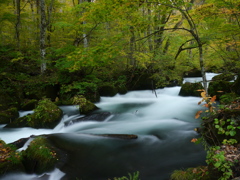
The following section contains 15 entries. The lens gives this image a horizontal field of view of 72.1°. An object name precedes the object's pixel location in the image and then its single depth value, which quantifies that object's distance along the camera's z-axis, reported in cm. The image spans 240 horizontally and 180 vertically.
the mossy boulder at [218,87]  888
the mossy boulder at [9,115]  730
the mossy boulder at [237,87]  760
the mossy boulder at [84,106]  850
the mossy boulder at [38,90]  969
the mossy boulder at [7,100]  841
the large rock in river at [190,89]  1092
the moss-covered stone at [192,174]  278
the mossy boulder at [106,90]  1262
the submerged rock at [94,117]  732
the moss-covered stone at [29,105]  860
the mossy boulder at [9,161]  370
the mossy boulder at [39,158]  395
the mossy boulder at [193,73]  1889
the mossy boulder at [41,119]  689
